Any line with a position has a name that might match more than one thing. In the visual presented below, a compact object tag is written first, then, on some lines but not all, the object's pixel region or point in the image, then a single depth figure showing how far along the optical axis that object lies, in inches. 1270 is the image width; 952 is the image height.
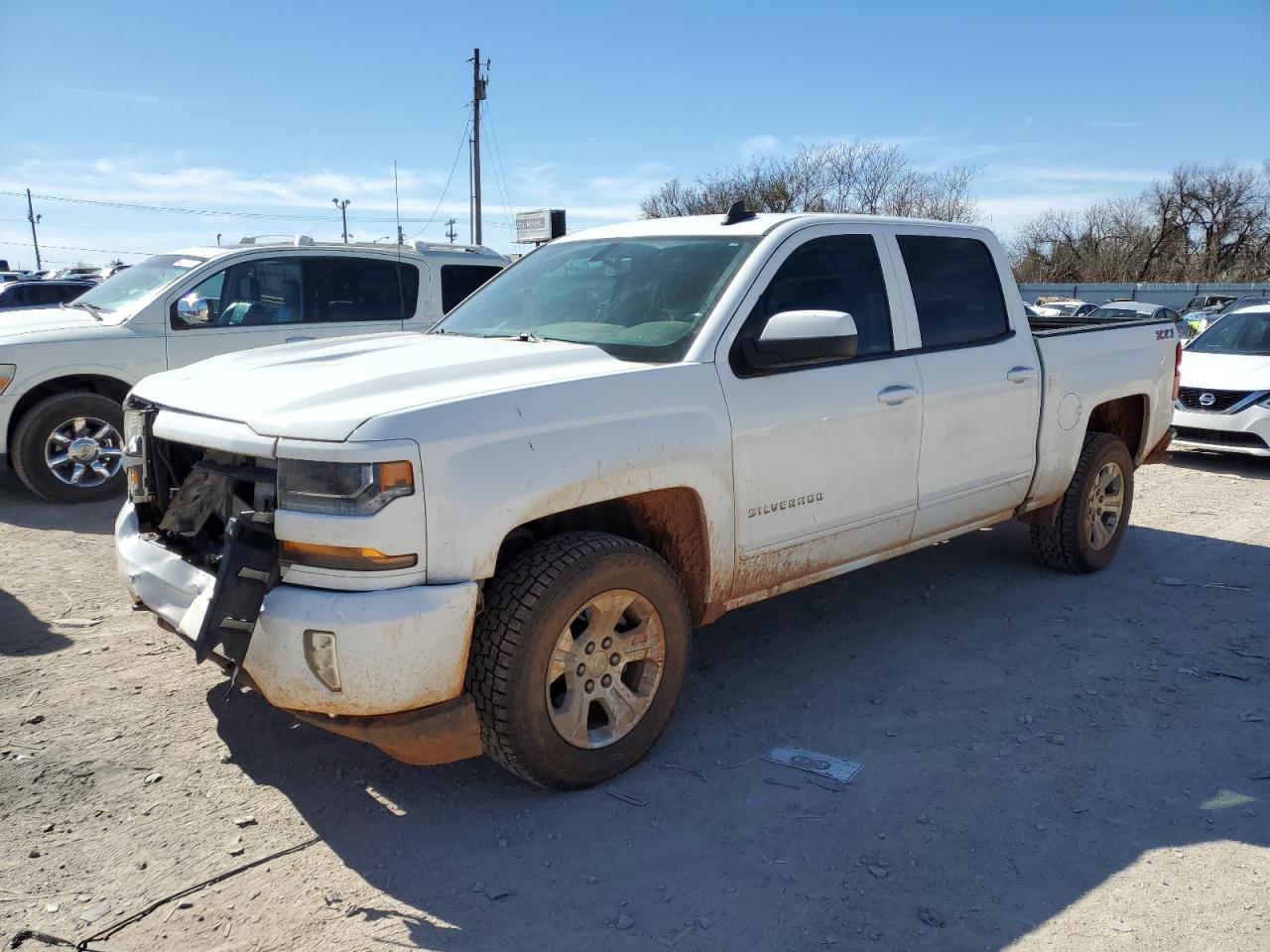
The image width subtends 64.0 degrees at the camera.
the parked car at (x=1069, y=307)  1053.3
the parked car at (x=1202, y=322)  845.2
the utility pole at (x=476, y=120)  1288.1
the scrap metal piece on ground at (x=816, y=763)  141.0
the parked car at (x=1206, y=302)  1345.0
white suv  291.9
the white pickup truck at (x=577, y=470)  114.4
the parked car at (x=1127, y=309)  951.6
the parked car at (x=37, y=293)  738.8
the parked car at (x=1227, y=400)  370.6
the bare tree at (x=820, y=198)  1596.9
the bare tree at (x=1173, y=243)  2236.7
